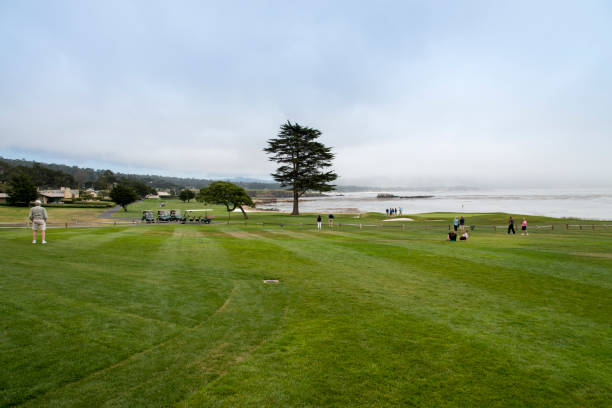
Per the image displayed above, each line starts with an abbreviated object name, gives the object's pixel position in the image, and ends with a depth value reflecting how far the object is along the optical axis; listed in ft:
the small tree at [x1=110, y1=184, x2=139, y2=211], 245.86
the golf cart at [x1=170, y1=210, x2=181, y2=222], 159.50
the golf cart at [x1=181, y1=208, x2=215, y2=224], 148.40
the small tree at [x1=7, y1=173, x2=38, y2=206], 244.01
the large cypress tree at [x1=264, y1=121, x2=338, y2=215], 187.32
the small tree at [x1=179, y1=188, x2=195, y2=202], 438.32
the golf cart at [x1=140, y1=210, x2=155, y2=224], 154.24
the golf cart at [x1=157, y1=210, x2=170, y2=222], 158.45
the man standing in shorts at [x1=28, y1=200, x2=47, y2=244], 47.19
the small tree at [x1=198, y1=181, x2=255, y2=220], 150.00
